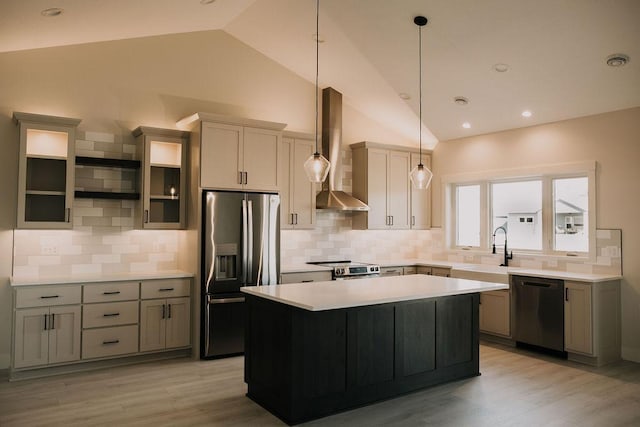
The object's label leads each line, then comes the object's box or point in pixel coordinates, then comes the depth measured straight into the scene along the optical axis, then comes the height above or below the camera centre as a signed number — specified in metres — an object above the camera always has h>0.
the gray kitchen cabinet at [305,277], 5.68 -0.57
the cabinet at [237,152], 5.14 +0.87
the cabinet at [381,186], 6.81 +0.65
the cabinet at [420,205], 7.27 +0.40
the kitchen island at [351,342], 3.43 -0.90
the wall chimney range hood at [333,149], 6.41 +1.11
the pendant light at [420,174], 4.27 +0.51
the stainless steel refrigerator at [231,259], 5.09 -0.34
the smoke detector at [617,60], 4.43 +1.63
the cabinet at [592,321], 4.90 -0.94
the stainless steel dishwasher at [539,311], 5.18 -0.90
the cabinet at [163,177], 5.11 +0.57
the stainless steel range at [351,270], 5.89 -0.51
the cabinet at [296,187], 6.02 +0.55
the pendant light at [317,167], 3.84 +0.51
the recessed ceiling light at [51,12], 3.85 +1.77
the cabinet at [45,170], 4.49 +0.56
